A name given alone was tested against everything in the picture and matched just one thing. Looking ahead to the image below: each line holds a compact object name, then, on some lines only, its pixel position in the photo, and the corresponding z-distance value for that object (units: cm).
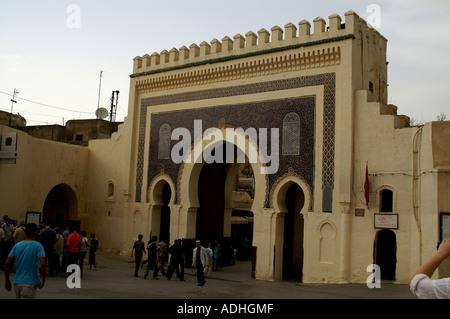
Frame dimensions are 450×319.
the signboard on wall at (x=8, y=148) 1551
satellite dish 2583
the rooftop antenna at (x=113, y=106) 3659
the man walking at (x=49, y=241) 1078
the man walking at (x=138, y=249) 1256
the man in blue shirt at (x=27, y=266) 539
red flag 1234
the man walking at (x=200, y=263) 1170
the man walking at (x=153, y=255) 1249
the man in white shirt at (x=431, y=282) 263
